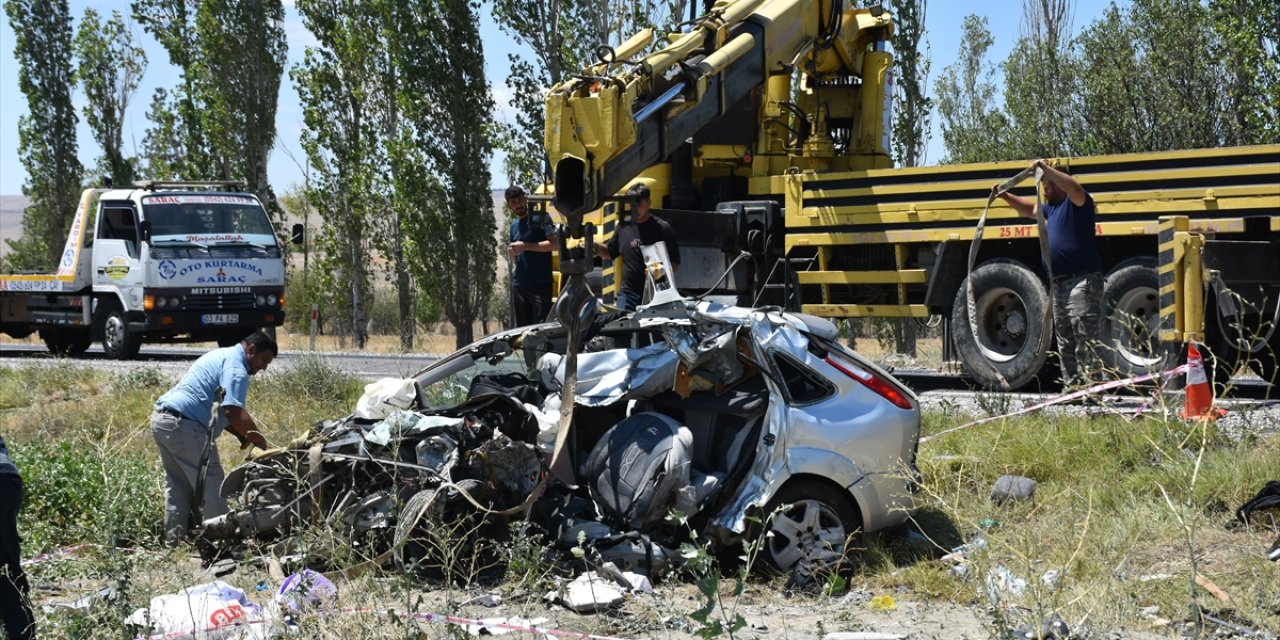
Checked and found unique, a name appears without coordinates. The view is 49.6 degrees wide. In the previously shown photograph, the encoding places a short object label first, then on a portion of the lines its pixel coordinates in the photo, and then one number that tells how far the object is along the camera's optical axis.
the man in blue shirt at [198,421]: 8.20
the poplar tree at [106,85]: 42.66
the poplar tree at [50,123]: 42.09
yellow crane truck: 10.93
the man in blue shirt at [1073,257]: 10.55
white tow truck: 21.11
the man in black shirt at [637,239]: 11.94
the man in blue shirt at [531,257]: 13.46
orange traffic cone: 9.60
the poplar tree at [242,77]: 34.47
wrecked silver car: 7.14
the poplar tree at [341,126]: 33.47
